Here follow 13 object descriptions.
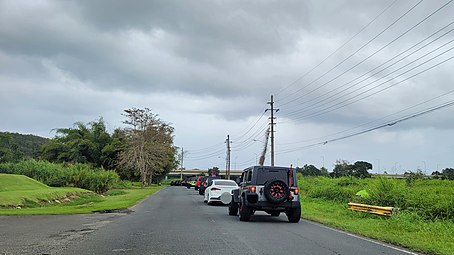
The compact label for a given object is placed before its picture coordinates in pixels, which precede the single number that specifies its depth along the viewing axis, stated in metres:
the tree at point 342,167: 80.96
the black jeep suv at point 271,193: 18.55
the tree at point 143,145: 74.38
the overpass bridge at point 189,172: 160.61
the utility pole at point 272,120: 52.14
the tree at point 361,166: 81.50
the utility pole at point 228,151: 95.31
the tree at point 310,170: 81.75
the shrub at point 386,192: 23.44
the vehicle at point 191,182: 77.24
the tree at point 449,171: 49.46
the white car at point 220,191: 30.58
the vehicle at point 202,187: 46.83
